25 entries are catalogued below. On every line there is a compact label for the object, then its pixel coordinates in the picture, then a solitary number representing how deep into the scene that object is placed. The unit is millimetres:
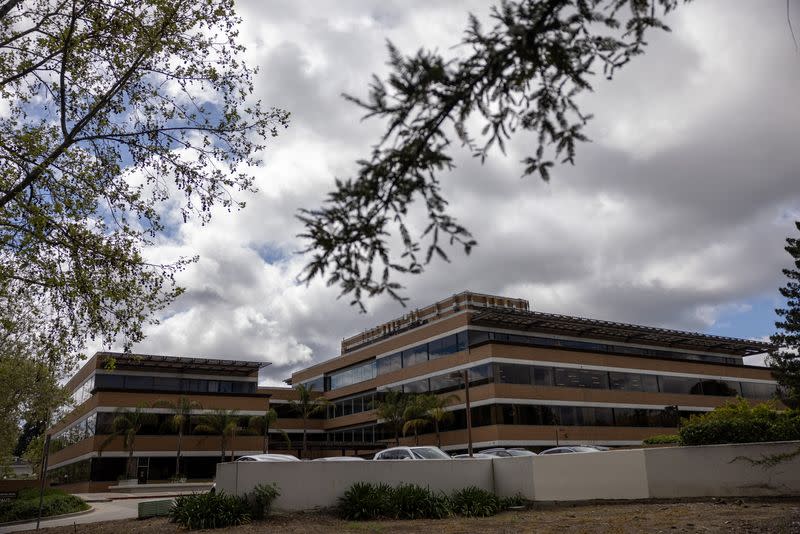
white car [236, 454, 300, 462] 23797
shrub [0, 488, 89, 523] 22312
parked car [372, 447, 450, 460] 22375
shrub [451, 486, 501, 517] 18531
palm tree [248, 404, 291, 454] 51906
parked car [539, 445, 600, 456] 29516
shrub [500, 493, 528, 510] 20000
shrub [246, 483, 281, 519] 17016
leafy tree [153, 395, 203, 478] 48581
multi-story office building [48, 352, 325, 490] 48344
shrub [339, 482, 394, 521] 17406
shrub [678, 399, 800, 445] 17812
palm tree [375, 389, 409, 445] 48844
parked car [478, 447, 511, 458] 31225
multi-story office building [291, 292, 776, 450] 46312
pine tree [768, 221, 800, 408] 36000
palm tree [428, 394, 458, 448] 46438
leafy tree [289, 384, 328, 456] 55997
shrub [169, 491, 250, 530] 15977
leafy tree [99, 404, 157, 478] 46781
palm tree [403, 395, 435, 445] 47281
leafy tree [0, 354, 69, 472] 29688
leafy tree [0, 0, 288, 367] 14406
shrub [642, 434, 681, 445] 27300
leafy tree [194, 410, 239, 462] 49719
